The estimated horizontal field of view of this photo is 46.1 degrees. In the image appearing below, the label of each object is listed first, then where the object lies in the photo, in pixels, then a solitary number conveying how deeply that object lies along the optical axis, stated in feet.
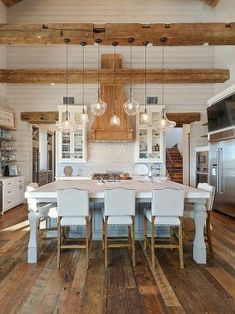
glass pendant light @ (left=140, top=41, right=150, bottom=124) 16.98
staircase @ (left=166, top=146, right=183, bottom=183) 40.70
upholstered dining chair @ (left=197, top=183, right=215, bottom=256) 12.34
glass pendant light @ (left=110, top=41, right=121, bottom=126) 15.36
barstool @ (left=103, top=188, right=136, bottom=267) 11.14
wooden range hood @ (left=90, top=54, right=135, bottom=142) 23.81
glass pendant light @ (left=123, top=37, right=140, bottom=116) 16.28
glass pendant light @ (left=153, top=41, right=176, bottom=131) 17.34
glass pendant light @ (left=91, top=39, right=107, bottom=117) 15.96
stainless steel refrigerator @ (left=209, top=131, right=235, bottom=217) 19.90
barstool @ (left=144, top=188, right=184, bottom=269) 11.04
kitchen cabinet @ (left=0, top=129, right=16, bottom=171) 24.48
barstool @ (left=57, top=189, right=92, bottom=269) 10.99
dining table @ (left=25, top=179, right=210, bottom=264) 11.44
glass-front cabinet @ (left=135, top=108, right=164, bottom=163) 25.20
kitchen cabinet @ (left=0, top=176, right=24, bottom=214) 21.57
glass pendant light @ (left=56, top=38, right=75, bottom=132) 17.53
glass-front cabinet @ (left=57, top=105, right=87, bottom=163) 24.82
